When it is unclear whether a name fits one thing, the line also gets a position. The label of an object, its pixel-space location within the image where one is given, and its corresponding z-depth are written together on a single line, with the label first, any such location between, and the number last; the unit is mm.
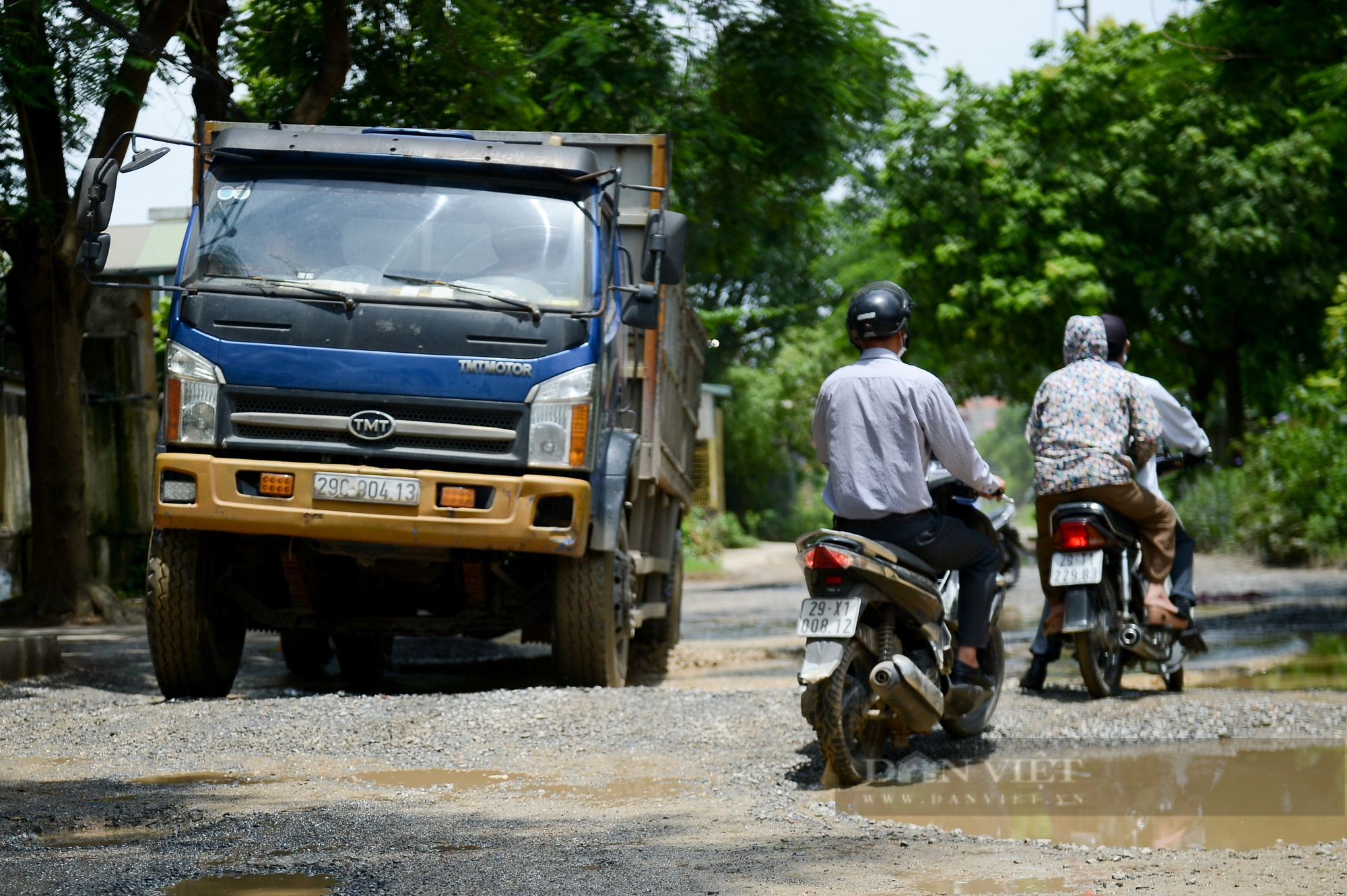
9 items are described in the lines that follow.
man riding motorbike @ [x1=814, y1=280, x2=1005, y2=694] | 11094
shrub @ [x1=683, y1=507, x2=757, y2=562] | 57125
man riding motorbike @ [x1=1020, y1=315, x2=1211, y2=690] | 15320
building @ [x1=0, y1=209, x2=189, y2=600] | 32844
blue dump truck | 13977
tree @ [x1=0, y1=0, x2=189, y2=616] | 19234
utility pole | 67875
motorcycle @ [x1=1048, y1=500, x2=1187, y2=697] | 14328
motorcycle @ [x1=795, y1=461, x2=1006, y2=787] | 10500
